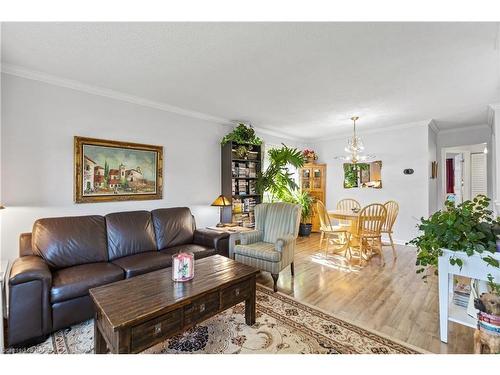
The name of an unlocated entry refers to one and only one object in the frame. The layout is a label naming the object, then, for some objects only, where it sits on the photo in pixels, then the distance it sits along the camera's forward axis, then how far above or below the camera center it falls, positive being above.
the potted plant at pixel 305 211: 5.56 -0.58
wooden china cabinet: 6.00 +0.13
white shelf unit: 1.66 -0.68
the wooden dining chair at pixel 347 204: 4.92 -0.37
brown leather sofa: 1.76 -0.73
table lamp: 3.74 -0.24
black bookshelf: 4.17 +0.09
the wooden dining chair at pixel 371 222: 3.62 -0.55
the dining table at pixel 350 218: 3.75 -0.51
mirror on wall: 5.20 +0.27
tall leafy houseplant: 4.60 +0.26
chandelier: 4.29 +0.70
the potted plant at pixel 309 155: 5.89 +0.80
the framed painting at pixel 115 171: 2.85 +0.22
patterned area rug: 1.72 -1.18
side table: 3.31 -0.65
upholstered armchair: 2.77 -0.70
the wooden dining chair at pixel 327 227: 3.96 -0.70
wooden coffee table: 1.32 -0.74
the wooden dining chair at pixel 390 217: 4.01 -0.53
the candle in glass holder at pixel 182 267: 1.83 -0.63
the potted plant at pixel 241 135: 4.14 +0.92
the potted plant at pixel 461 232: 1.61 -0.33
